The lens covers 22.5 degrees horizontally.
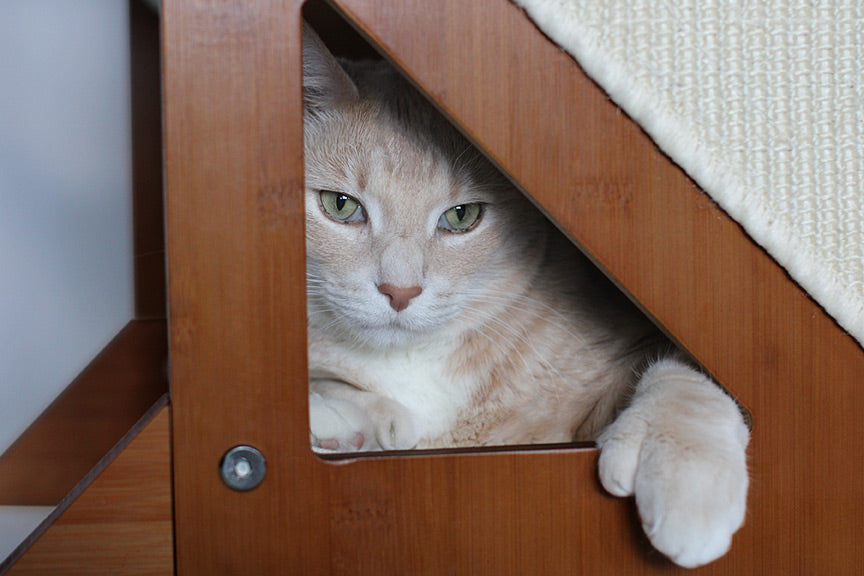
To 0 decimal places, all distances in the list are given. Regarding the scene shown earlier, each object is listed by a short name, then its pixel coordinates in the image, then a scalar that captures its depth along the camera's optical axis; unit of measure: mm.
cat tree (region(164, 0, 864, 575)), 649
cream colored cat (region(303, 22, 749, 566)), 736
